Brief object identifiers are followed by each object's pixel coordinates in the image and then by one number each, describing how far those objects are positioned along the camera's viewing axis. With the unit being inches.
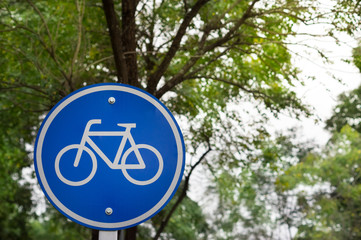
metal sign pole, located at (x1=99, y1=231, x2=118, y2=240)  89.4
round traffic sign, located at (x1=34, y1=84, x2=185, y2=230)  90.4
